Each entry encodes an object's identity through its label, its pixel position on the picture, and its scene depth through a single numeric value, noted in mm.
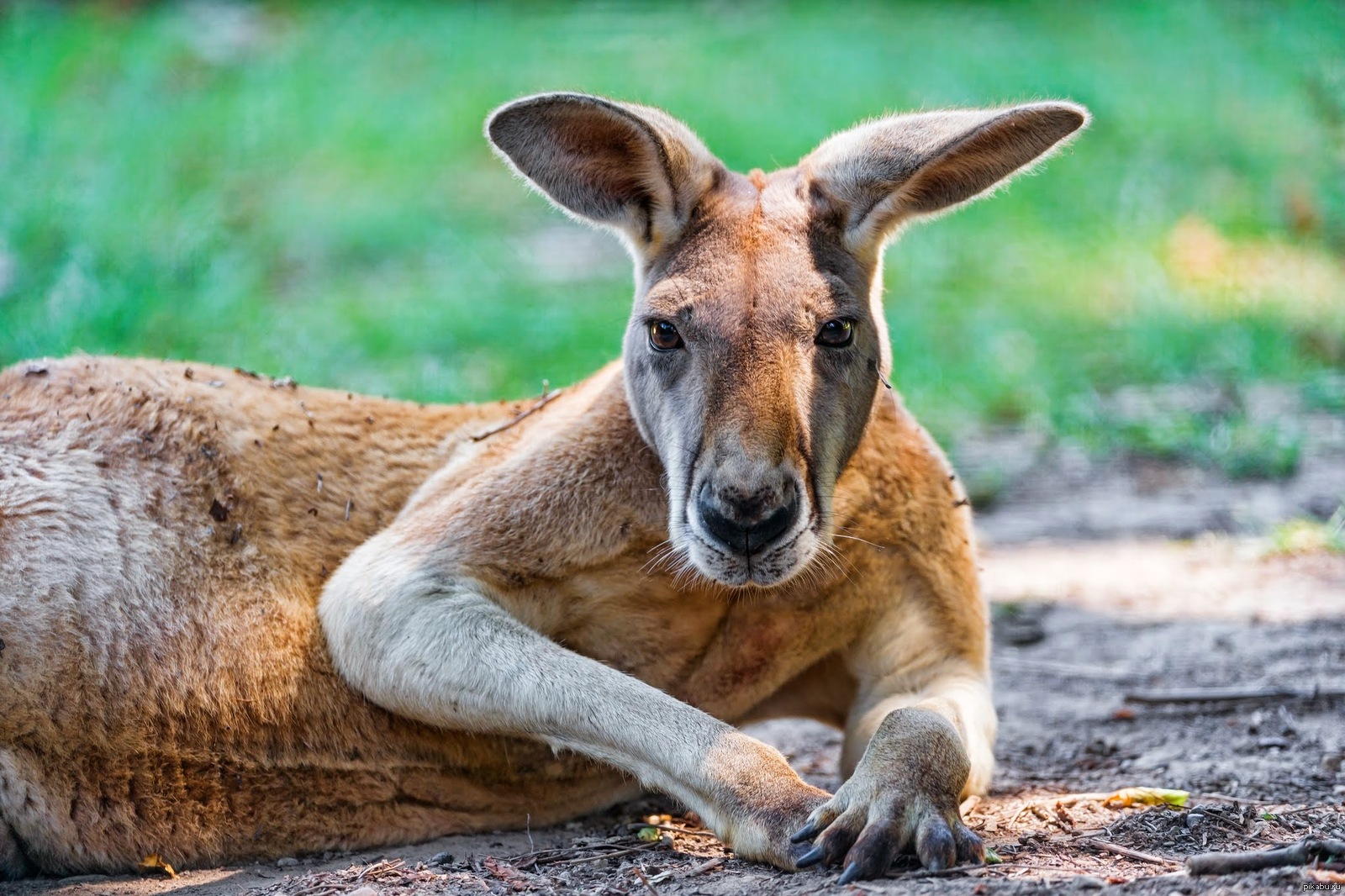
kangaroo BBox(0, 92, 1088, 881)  6516
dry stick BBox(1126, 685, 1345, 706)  8422
